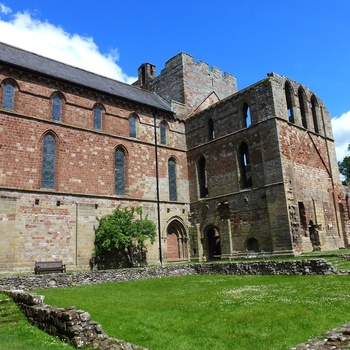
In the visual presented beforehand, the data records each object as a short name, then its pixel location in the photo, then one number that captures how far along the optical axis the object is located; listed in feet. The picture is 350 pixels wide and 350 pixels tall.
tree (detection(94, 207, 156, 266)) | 73.20
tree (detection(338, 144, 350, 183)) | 187.73
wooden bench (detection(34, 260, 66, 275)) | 62.36
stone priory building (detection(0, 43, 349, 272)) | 69.56
